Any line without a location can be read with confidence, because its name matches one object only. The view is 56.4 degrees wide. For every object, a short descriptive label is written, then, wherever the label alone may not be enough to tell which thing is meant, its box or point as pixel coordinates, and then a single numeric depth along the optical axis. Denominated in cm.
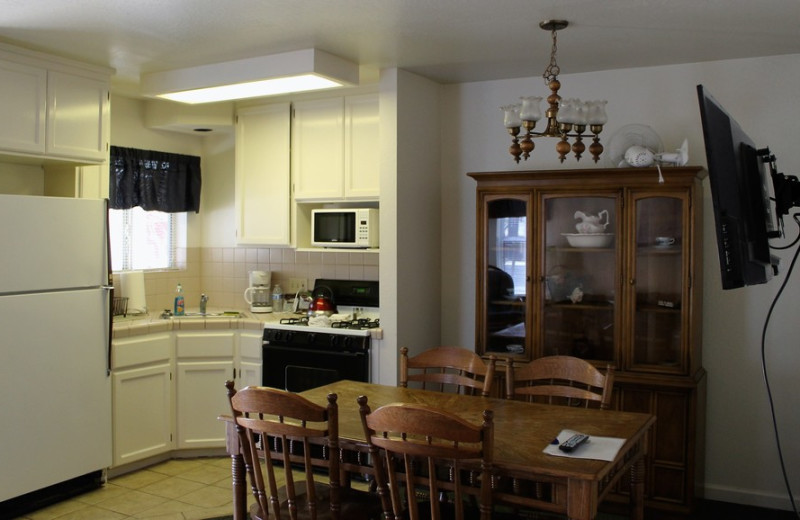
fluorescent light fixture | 388
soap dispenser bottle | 496
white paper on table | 230
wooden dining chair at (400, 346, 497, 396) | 331
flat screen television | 198
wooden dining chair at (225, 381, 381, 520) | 240
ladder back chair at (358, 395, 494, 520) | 216
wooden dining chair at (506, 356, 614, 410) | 304
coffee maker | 519
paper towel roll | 486
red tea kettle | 491
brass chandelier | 304
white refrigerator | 366
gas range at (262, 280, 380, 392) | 435
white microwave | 459
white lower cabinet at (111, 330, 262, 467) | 443
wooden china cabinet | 379
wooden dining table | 217
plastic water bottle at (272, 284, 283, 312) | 520
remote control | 235
